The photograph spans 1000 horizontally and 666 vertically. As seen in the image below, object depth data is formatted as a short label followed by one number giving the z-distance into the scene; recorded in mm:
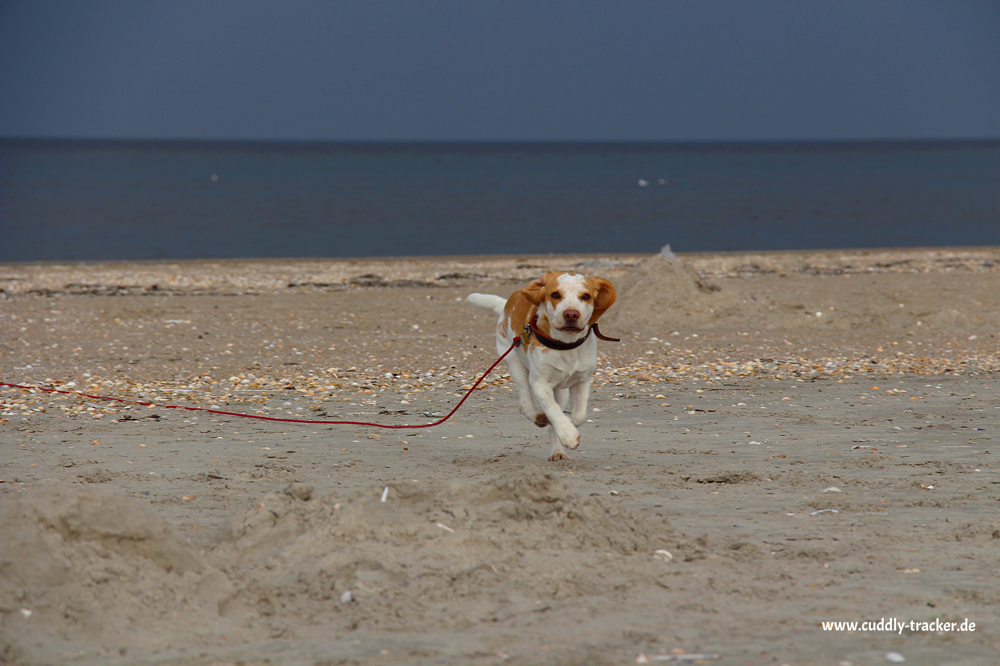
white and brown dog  11891
